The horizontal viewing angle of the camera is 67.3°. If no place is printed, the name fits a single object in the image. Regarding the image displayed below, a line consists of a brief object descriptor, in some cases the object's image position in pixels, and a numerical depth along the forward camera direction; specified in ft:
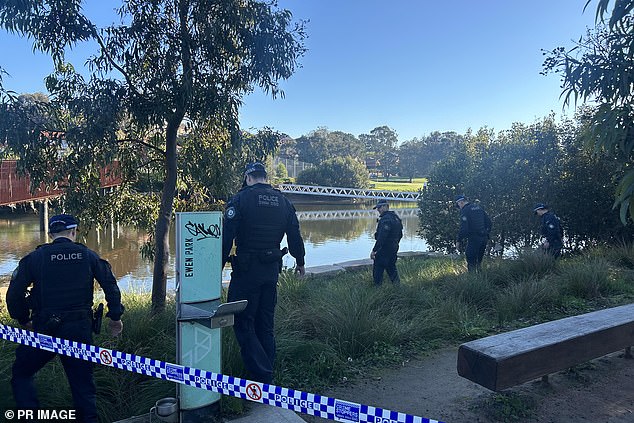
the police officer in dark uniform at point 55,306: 10.10
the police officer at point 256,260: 11.91
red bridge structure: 59.41
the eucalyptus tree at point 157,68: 15.46
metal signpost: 9.80
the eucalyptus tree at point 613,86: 9.77
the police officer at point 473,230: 28.09
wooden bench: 10.46
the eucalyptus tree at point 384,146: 335.90
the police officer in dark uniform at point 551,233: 28.55
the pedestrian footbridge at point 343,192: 158.10
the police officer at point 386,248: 24.94
